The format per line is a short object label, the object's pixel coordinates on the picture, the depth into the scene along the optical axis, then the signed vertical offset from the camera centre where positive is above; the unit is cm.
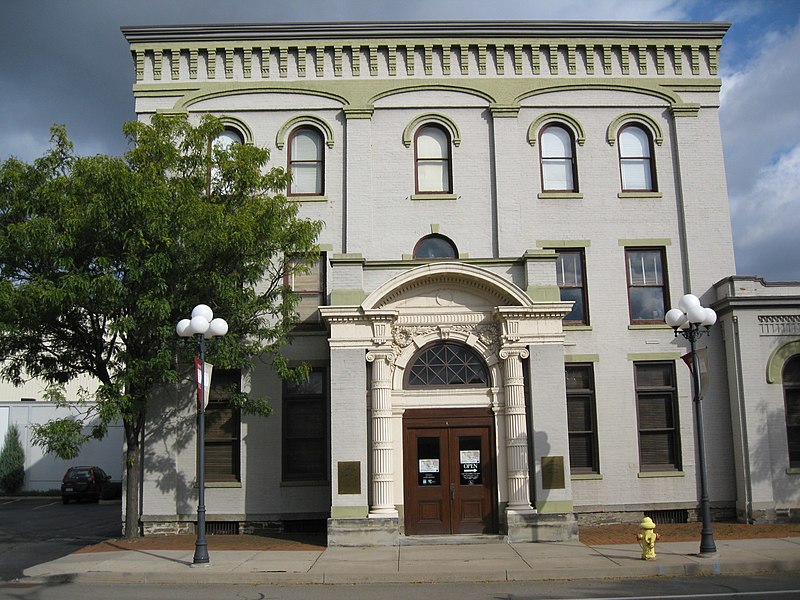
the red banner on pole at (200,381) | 1532 +126
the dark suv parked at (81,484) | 3356 -151
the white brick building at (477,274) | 1786 +399
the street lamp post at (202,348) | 1478 +186
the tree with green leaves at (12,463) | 3694 -59
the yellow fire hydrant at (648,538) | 1435 -182
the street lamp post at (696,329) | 1492 +204
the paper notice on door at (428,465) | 1795 -54
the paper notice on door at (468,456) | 1797 -36
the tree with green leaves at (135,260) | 1622 +397
